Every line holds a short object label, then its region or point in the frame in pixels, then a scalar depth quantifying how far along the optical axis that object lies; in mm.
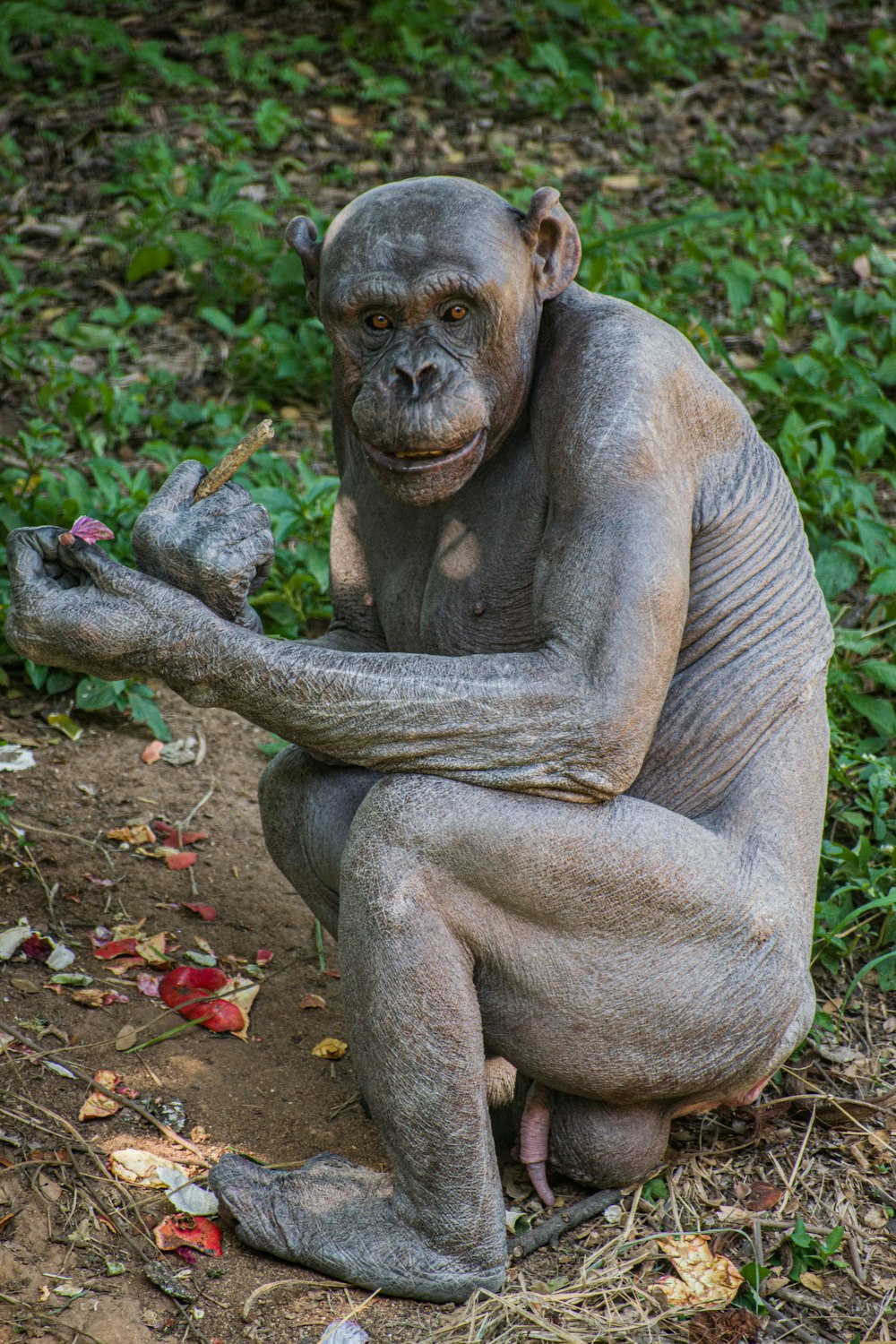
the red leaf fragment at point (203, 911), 8180
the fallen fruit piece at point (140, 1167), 6176
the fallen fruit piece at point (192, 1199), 6047
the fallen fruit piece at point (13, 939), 7352
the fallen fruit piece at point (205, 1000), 7246
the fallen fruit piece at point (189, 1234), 5855
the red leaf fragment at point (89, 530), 6027
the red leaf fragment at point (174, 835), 8773
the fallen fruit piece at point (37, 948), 7445
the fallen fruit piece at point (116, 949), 7578
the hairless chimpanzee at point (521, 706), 5406
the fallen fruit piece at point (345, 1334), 5465
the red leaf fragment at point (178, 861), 8531
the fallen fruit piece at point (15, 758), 8906
